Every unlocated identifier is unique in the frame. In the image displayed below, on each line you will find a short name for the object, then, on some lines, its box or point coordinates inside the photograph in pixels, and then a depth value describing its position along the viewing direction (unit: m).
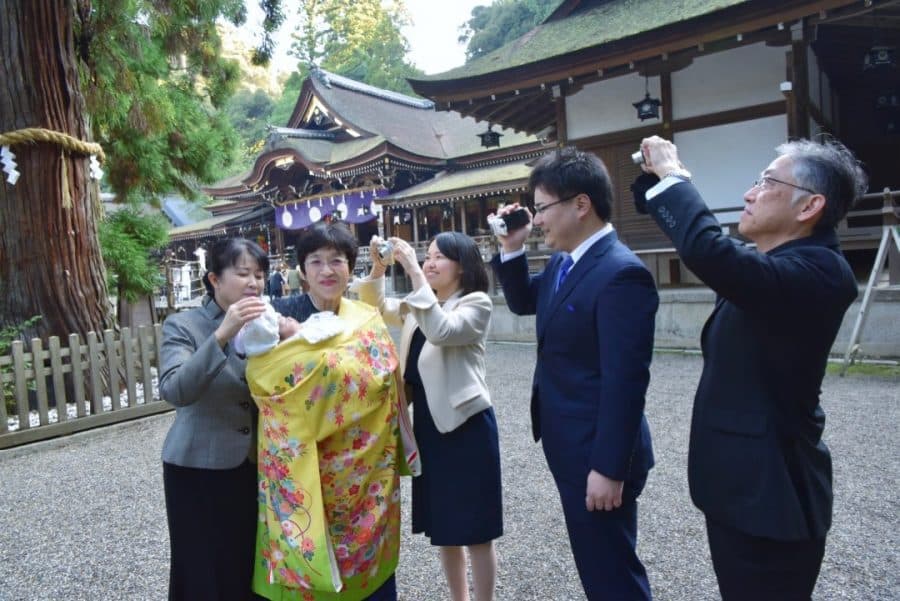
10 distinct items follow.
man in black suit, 1.41
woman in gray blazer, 1.86
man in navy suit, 1.60
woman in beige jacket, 2.06
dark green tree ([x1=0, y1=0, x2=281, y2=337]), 5.79
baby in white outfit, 1.67
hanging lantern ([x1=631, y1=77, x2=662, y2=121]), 8.75
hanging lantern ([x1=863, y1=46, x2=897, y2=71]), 7.52
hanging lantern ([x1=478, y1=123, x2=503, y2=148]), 10.98
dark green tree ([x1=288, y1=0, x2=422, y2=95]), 40.72
